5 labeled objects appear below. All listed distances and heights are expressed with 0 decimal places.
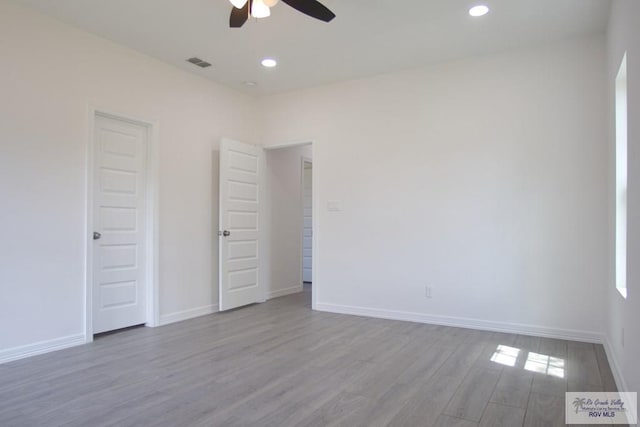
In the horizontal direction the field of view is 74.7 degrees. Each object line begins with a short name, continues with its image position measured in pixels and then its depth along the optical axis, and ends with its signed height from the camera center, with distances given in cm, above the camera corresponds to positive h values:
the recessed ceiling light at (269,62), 448 +166
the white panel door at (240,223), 501 -9
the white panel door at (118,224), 399 -9
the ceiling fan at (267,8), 269 +138
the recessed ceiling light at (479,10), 334 +168
